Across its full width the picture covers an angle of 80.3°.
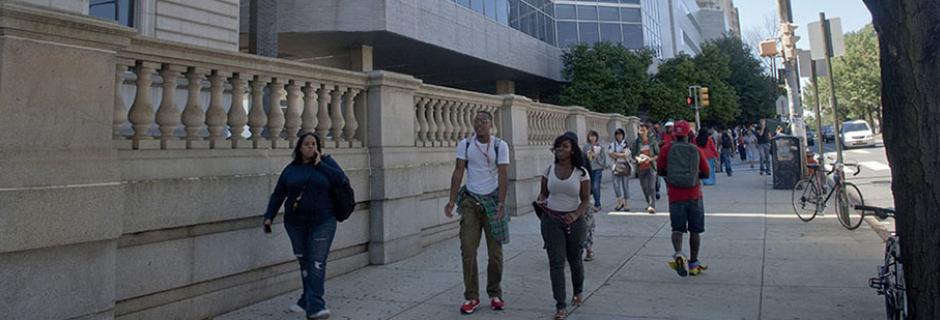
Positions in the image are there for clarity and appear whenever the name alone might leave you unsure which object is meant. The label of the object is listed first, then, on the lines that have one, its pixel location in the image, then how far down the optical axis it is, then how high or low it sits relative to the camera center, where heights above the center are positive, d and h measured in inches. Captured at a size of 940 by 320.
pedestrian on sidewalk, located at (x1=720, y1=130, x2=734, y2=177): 734.5 +41.2
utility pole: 494.0 +101.9
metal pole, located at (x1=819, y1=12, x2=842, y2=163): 346.3 +58.2
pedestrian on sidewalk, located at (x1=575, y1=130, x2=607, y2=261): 419.2 +18.6
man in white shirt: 187.3 -4.6
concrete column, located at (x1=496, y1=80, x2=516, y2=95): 1305.4 +238.3
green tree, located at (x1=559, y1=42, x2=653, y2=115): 1184.8 +226.9
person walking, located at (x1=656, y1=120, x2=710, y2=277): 228.1 -4.8
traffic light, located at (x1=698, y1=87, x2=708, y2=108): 870.4 +130.7
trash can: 528.1 +14.1
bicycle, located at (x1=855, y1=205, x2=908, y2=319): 140.6 -29.1
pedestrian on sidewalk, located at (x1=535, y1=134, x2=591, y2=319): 181.2 -6.9
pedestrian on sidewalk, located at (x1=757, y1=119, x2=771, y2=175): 689.6 +44.4
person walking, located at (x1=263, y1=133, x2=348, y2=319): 177.0 -4.2
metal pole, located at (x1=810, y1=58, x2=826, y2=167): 391.6 +37.7
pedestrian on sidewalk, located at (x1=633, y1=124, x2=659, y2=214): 410.9 +14.7
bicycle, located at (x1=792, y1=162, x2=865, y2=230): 323.6 -13.3
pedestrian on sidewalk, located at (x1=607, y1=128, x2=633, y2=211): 425.4 +15.7
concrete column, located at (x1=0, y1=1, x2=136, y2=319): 134.3 +10.2
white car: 1323.8 +94.3
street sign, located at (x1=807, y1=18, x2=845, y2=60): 355.6 +87.6
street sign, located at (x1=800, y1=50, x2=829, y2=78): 410.2 +83.0
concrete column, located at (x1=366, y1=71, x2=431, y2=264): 258.7 +10.4
